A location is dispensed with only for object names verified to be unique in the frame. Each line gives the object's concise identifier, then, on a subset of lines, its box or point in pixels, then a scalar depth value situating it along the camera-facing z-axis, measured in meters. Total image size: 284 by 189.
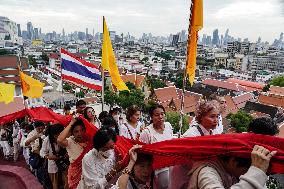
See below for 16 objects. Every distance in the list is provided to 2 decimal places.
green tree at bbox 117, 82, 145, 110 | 36.19
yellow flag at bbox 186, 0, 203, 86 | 4.96
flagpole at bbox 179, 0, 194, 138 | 4.98
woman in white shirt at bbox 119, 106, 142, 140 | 4.46
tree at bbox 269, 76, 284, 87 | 47.81
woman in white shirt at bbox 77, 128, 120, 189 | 2.70
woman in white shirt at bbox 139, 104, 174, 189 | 3.37
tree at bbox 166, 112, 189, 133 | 27.68
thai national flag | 6.95
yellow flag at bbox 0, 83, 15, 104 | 7.43
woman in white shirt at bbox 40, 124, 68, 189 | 4.02
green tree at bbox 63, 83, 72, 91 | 47.84
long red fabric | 1.73
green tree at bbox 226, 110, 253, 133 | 27.12
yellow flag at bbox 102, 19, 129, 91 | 6.43
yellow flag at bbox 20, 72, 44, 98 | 7.41
